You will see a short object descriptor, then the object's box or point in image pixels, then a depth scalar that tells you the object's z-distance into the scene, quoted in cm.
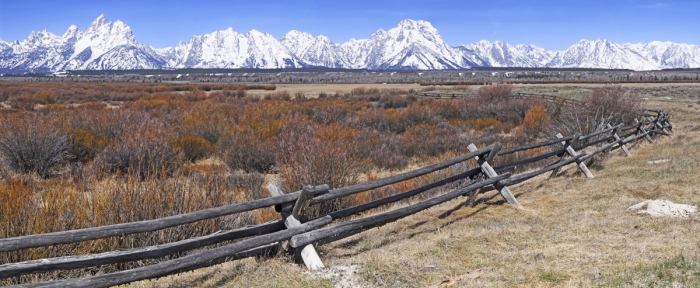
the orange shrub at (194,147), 1514
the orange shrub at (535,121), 2133
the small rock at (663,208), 684
